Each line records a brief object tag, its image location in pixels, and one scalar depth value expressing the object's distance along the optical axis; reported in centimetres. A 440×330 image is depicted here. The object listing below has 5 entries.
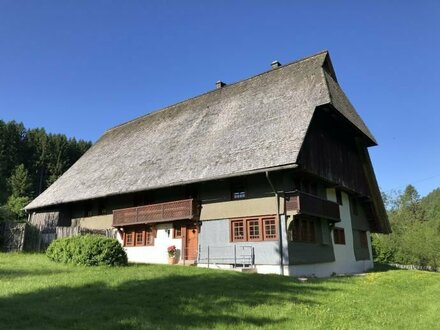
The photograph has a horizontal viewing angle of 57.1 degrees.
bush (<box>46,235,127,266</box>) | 1702
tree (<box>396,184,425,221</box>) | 7285
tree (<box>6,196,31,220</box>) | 4306
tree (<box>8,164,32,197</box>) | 6294
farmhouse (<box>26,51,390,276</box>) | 2042
